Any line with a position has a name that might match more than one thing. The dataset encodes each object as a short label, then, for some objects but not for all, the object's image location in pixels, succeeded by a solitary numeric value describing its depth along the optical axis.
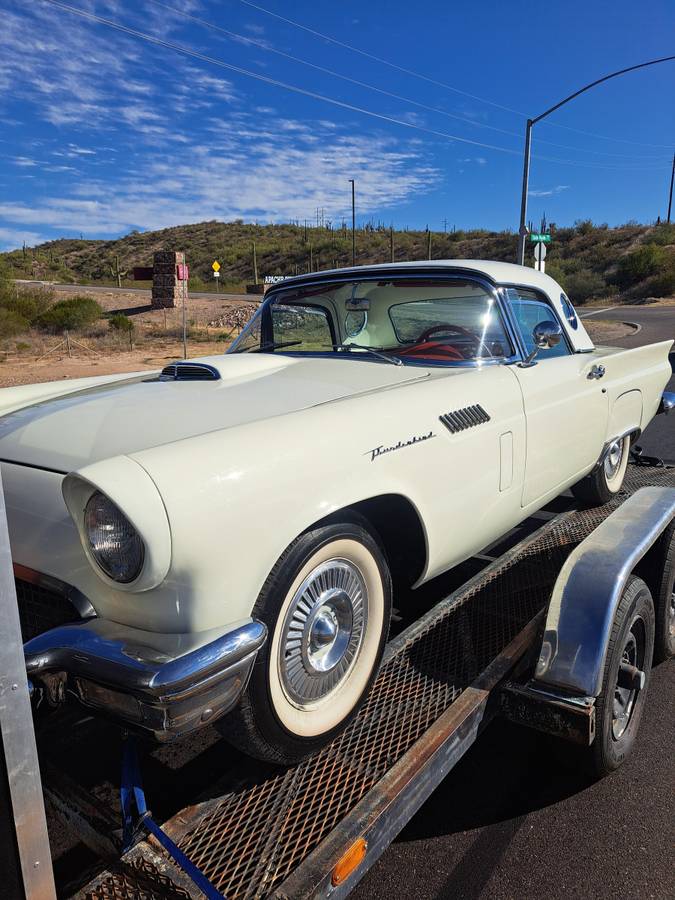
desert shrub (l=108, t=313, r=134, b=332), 25.29
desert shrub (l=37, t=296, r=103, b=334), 25.73
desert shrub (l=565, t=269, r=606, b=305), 40.56
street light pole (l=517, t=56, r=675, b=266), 15.62
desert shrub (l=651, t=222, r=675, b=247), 47.78
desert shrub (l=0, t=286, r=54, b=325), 26.25
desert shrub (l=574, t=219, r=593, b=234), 56.41
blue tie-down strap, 1.39
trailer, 1.49
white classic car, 1.61
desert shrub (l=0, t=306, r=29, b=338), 22.89
